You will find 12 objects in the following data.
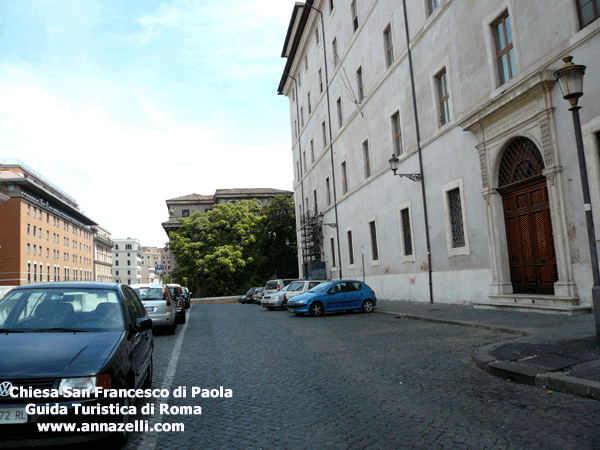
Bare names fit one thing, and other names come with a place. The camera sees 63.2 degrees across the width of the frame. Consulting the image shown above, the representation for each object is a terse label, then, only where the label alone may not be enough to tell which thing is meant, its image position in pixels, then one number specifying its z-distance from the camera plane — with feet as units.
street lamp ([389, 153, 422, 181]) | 64.76
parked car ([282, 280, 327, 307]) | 75.66
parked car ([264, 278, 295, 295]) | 91.47
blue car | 60.08
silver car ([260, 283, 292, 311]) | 78.18
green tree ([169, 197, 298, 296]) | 184.14
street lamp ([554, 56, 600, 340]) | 25.38
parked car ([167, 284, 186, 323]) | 56.43
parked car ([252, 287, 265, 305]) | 117.50
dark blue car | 12.17
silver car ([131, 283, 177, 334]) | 44.45
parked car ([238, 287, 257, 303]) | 127.91
